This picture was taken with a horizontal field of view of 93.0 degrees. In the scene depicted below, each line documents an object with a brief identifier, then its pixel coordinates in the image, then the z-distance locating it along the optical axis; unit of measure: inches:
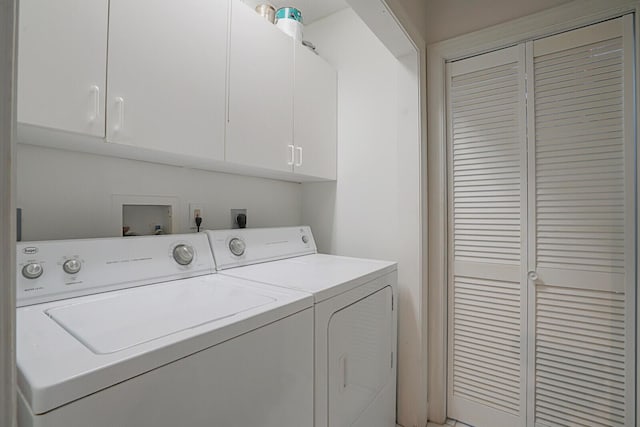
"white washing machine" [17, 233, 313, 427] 21.6
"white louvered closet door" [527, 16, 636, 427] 55.9
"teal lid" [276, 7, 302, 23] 73.4
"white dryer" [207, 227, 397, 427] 43.5
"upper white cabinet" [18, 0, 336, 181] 36.6
